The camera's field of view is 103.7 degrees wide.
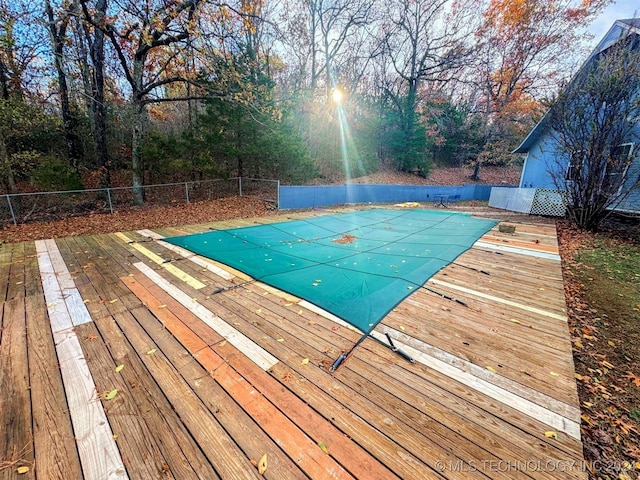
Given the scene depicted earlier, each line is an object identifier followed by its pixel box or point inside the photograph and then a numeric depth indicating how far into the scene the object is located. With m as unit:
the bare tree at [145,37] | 6.17
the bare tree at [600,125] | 5.73
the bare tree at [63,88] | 7.77
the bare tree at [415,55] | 15.16
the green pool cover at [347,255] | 2.96
